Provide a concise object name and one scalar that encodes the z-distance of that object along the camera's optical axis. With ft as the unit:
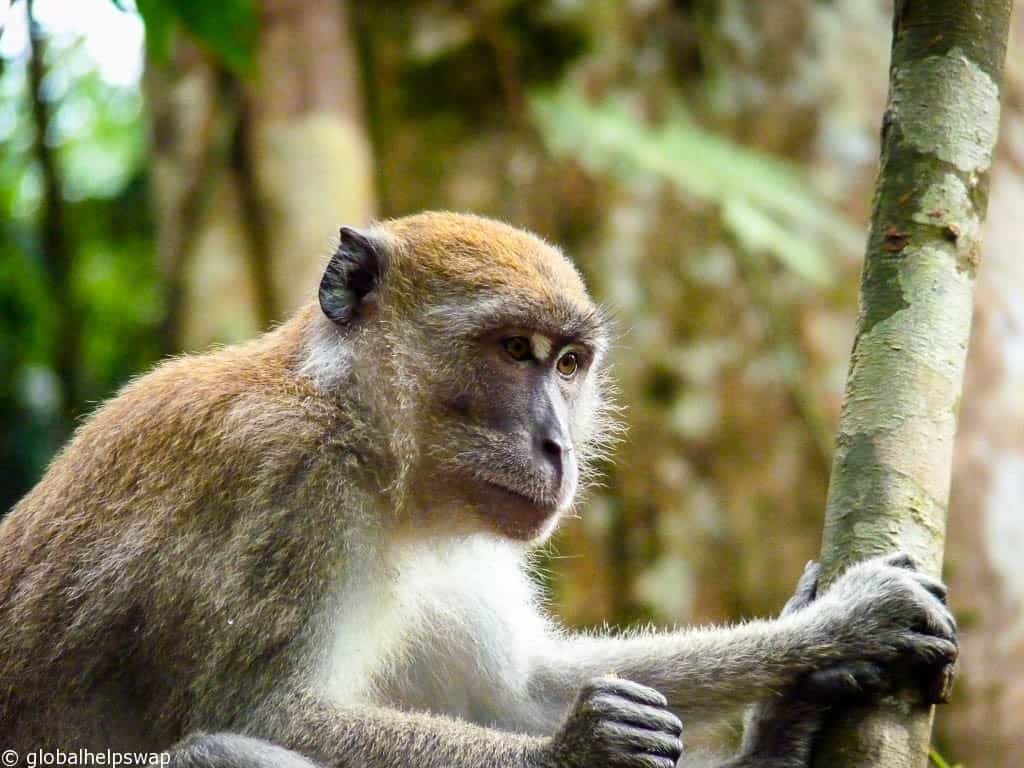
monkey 28.78
